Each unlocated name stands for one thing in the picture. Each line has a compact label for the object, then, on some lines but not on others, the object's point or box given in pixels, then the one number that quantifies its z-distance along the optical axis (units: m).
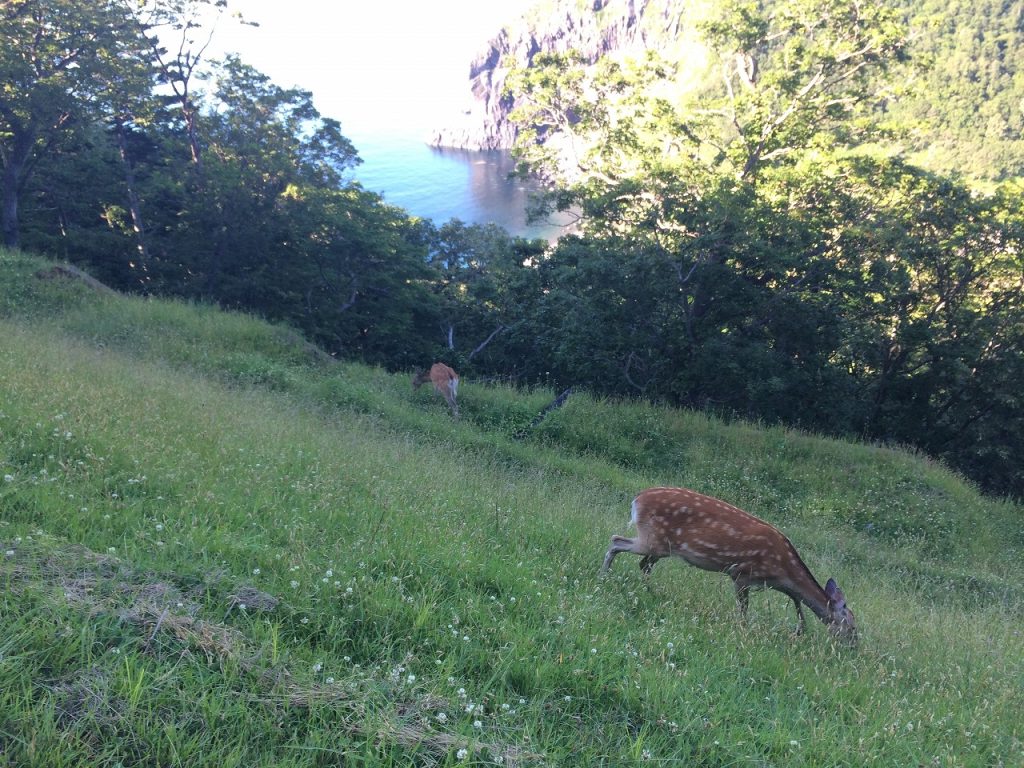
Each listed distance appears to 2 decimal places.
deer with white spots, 5.73
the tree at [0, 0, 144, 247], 21.31
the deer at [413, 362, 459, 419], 14.79
